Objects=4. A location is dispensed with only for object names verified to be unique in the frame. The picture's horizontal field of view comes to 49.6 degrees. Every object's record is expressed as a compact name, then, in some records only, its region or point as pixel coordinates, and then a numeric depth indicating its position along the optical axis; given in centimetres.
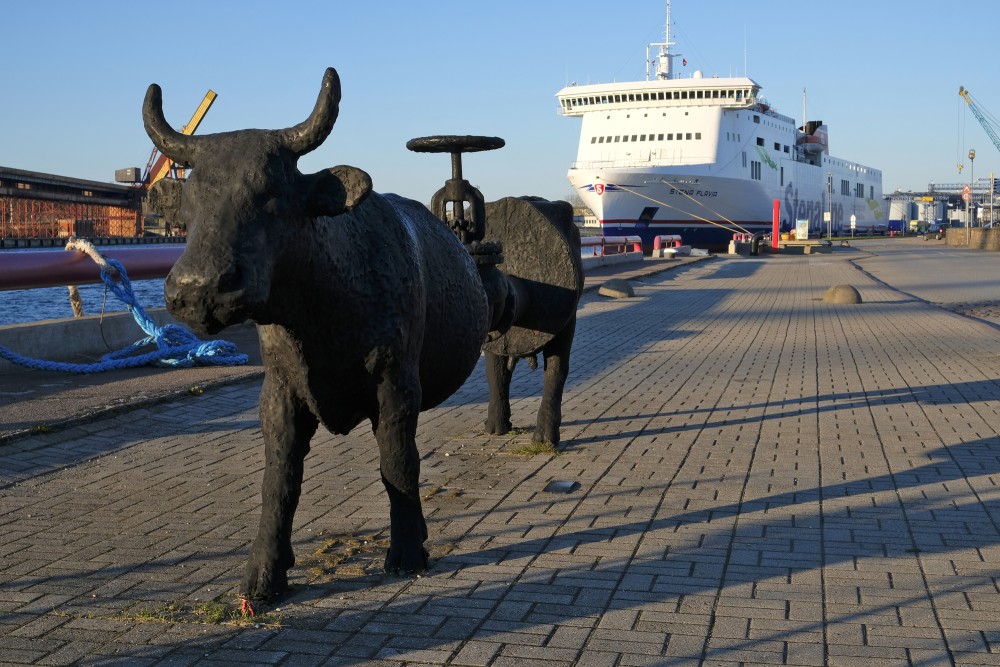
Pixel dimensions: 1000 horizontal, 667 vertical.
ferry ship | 5812
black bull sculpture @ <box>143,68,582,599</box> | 340
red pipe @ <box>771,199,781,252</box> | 5647
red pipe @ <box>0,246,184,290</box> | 1212
